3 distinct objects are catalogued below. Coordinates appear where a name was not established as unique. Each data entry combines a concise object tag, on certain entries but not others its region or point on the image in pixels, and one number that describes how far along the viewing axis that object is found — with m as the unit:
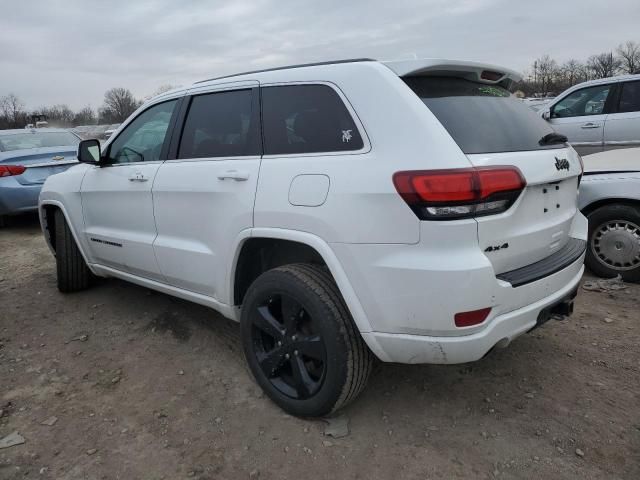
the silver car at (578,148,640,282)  4.02
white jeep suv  2.07
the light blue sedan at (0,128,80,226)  7.21
